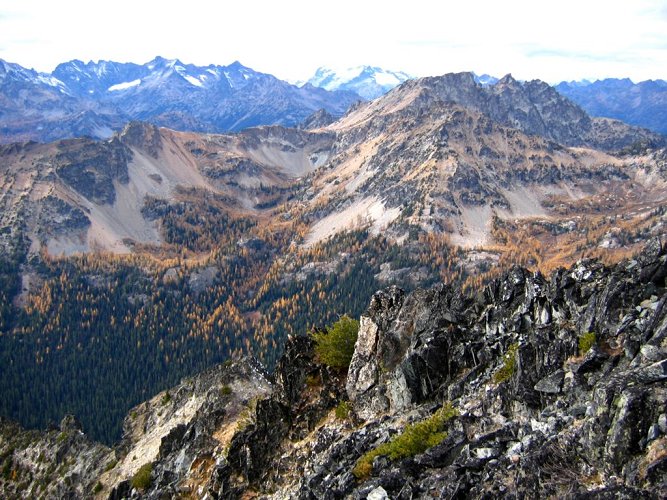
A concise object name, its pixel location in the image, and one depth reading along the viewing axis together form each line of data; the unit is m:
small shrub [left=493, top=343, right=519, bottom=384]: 36.06
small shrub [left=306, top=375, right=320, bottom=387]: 53.28
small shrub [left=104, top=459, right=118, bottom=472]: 77.81
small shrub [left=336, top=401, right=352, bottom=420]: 45.63
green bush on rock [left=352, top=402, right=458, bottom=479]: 32.47
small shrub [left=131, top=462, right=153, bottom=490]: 59.47
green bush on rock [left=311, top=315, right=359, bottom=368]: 54.97
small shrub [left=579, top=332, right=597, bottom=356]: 33.22
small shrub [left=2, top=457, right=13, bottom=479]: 93.38
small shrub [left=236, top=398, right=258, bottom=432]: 52.50
